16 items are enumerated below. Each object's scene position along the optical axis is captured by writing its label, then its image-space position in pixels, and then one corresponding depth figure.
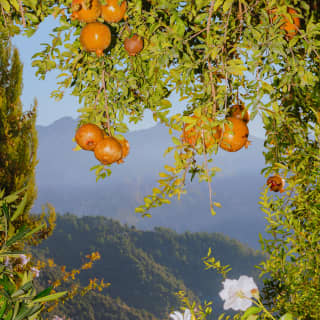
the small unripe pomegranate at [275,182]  3.11
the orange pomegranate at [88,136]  2.64
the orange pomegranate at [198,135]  2.52
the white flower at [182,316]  2.98
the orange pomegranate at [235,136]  2.59
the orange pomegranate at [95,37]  2.51
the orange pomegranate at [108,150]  2.63
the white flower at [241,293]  2.64
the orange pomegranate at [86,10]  2.47
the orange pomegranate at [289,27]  2.52
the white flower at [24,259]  6.76
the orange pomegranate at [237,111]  2.63
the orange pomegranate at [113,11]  2.51
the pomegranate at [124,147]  2.75
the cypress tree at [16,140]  9.43
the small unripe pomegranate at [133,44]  2.64
